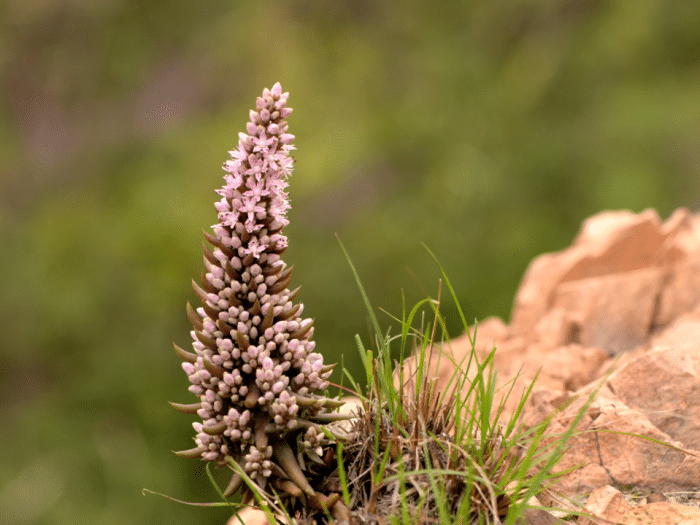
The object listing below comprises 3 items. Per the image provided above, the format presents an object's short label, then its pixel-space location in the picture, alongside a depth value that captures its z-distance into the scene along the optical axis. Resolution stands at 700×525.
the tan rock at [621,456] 4.84
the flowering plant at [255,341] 3.94
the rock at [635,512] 4.33
